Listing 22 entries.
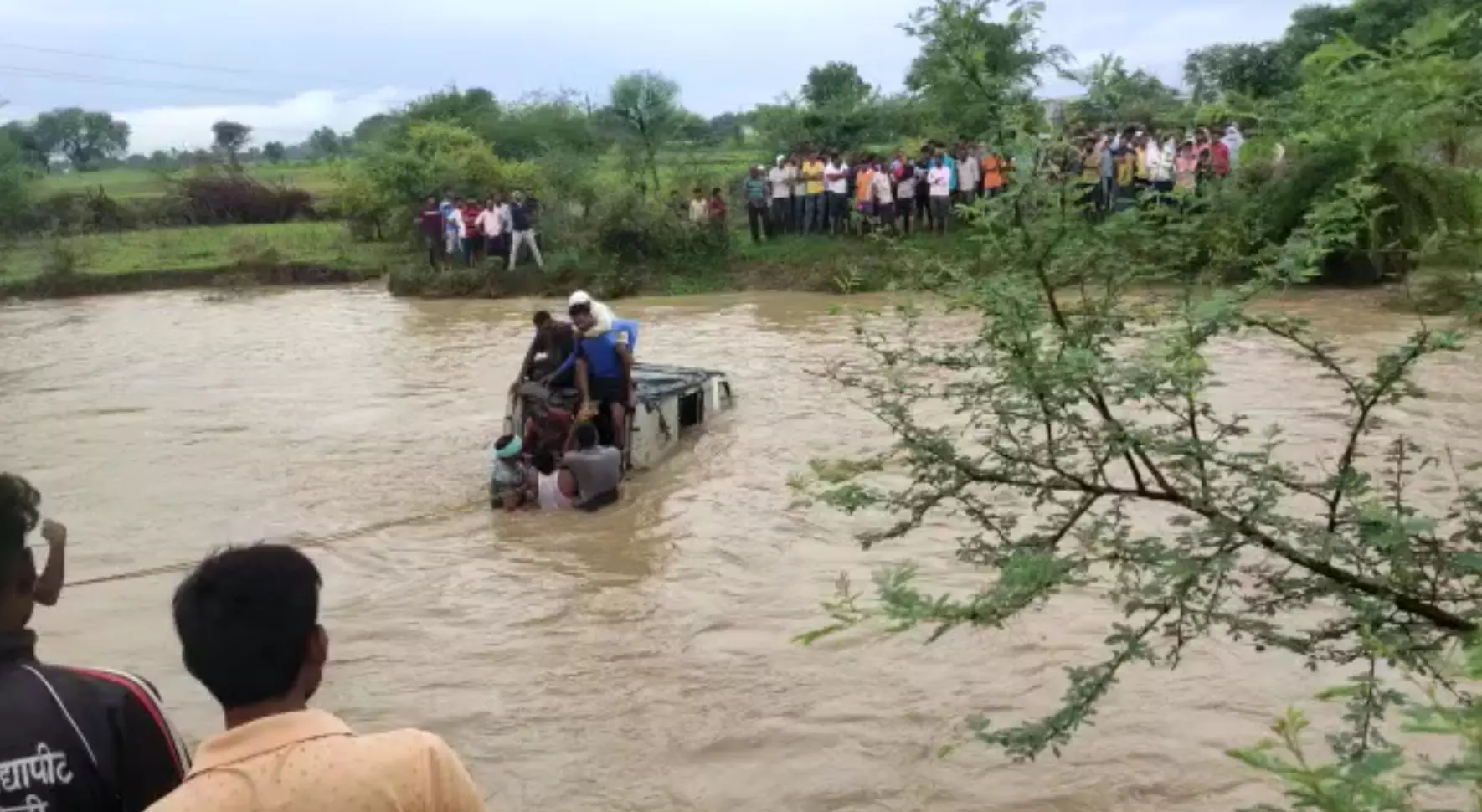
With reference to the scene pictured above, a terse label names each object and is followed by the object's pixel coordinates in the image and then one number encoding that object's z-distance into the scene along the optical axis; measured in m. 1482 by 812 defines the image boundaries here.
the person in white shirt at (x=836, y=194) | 23.81
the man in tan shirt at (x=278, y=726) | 2.05
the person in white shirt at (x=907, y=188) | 22.22
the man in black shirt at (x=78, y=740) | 2.41
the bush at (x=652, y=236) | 25.34
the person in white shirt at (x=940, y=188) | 21.77
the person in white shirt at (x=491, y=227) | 26.14
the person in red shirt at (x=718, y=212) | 25.25
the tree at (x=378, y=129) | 38.47
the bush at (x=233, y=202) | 41.53
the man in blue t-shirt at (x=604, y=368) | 9.90
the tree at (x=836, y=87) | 35.26
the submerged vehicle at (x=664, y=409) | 10.76
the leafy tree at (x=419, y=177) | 31.45
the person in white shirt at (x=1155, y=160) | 16.45
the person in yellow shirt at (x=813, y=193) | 24.20
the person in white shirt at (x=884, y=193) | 22.41
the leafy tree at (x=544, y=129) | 40.47
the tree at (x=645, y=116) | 32.62
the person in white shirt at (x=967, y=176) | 20.11
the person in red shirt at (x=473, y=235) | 26.52
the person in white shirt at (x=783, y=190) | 24.75
